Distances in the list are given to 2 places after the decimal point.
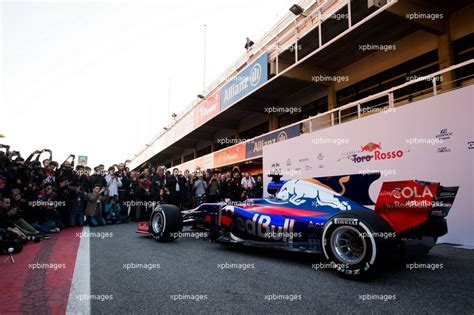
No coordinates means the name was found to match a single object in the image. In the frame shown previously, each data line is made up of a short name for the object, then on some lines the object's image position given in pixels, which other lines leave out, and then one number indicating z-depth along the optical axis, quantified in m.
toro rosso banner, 4.30
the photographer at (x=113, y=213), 9.29
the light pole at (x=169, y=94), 36.44
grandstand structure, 9.17
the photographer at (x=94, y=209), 8.52
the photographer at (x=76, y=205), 8.43
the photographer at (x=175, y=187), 10.29
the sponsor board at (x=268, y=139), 11.92
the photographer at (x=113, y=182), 9.47
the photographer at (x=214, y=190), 11.21
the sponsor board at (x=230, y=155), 16.98
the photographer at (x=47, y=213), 7.18
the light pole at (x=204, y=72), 23.71
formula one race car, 3.23
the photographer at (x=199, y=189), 11.35
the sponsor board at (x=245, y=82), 14.61
